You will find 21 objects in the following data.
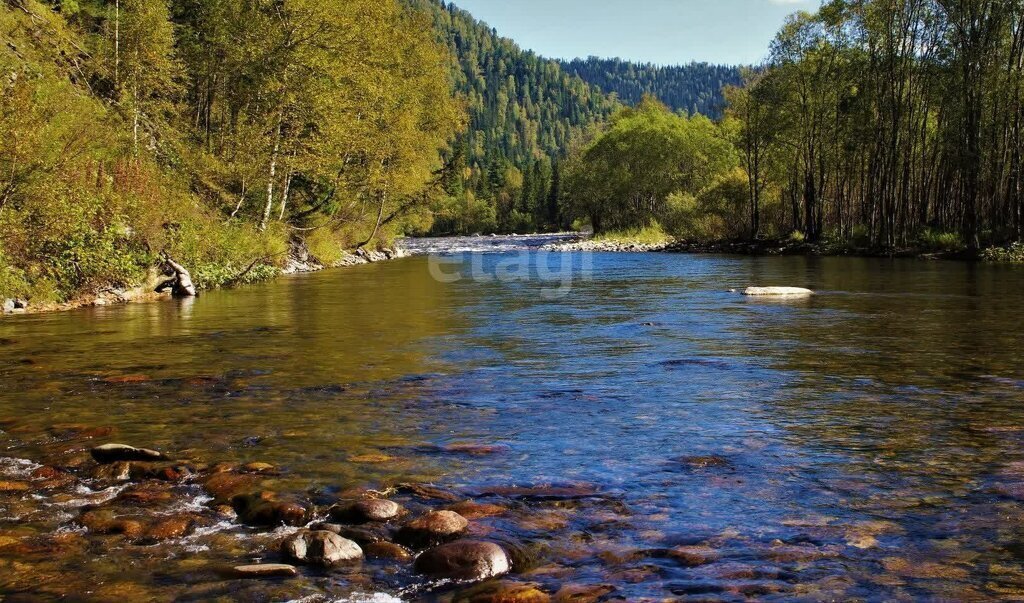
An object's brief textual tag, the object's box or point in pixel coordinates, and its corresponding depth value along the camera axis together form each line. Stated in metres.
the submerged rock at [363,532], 4.95
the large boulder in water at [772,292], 22.36
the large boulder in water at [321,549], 4.62
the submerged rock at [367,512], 5.29
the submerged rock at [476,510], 5.38
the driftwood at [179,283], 23.48
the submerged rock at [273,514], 5.29
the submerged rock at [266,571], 4.39
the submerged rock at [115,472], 6.17
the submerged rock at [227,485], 5.79
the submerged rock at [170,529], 4.98
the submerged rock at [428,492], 5.78
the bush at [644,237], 74.56
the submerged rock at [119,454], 6.59
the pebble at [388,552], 4.73
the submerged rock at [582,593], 4.09
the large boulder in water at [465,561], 4.44
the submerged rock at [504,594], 4.05
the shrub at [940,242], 40.94
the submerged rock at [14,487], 5.81
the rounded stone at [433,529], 4.94
